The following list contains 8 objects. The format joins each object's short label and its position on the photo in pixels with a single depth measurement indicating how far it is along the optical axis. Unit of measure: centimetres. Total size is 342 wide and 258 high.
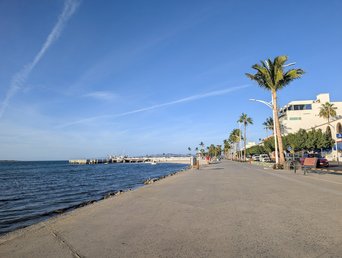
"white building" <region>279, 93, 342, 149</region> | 10369
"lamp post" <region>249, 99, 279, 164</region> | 3659
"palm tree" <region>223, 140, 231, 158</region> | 17028
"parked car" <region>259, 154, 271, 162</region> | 7195
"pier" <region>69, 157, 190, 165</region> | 18504
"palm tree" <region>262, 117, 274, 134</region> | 12676
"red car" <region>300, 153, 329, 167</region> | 3572
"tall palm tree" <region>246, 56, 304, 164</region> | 3388
